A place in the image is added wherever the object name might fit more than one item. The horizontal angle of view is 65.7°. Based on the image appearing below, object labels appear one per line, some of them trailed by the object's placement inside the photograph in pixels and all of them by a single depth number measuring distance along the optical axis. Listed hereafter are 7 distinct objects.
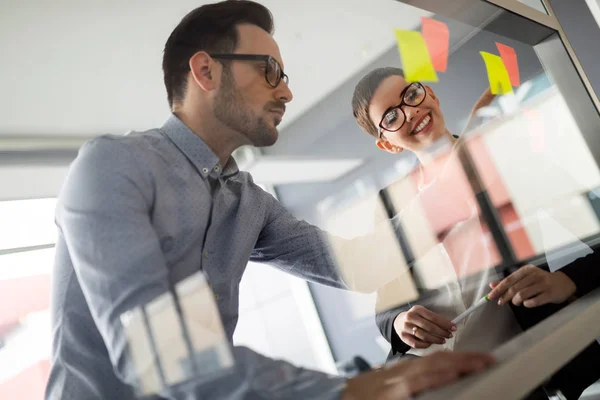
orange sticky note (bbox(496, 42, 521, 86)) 1.35
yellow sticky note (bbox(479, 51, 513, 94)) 1.27
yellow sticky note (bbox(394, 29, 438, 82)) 1.02
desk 0.54
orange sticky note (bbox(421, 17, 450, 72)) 1.10
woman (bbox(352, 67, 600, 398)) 0.88
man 0.50
